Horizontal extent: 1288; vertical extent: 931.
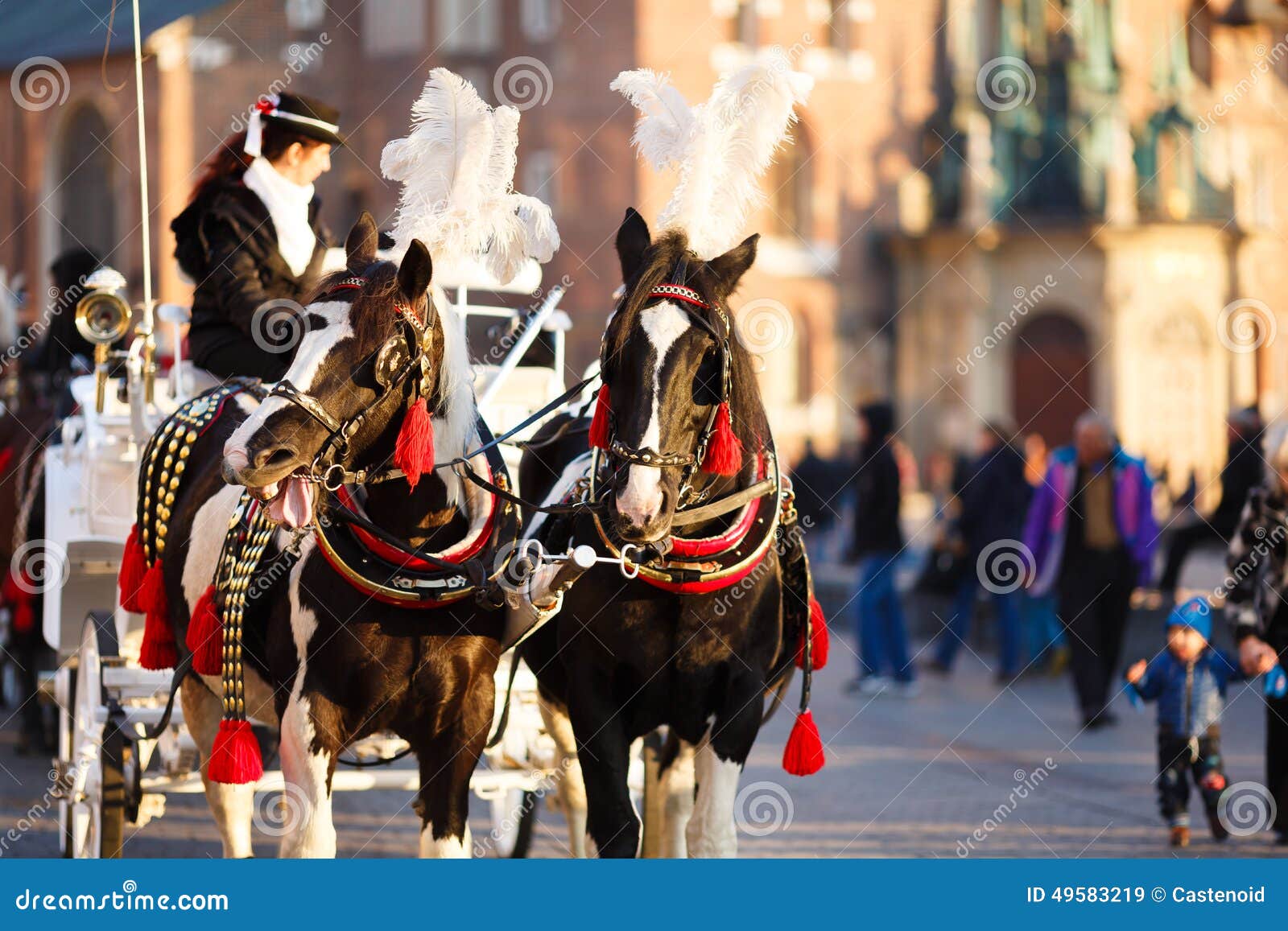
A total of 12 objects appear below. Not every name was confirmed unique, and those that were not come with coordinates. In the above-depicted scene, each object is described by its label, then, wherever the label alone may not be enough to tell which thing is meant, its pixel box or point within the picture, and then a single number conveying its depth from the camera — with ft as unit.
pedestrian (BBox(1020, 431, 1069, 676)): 98.37
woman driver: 41.75
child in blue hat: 55.93
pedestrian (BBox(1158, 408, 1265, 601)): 80.84
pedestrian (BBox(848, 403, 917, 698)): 92.12
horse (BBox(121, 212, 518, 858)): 29.58
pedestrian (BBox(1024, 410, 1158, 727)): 80.64
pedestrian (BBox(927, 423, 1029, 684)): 96.53
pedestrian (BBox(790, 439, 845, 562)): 162.80
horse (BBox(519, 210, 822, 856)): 30.89
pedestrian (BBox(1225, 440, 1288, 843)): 51.11
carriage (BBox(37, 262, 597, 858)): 42.27
